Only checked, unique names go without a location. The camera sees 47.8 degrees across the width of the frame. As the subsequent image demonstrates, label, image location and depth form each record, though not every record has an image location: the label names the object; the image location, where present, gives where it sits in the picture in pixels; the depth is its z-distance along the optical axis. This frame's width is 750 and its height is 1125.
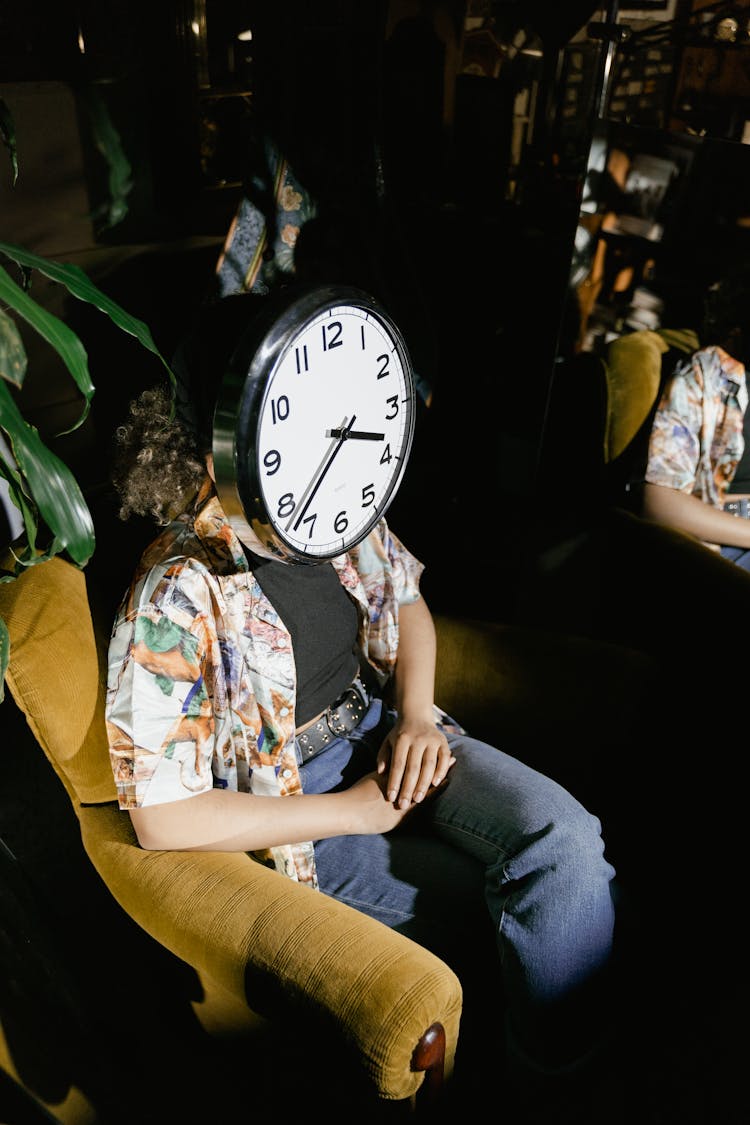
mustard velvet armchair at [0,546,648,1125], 0.93
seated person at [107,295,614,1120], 1.05
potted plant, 0.69
